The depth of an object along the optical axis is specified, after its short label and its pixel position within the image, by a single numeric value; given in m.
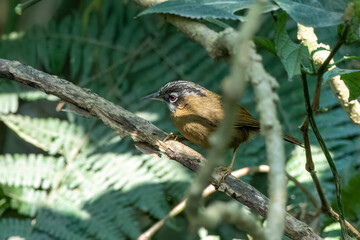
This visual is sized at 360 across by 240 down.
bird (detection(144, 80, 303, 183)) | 5.65
